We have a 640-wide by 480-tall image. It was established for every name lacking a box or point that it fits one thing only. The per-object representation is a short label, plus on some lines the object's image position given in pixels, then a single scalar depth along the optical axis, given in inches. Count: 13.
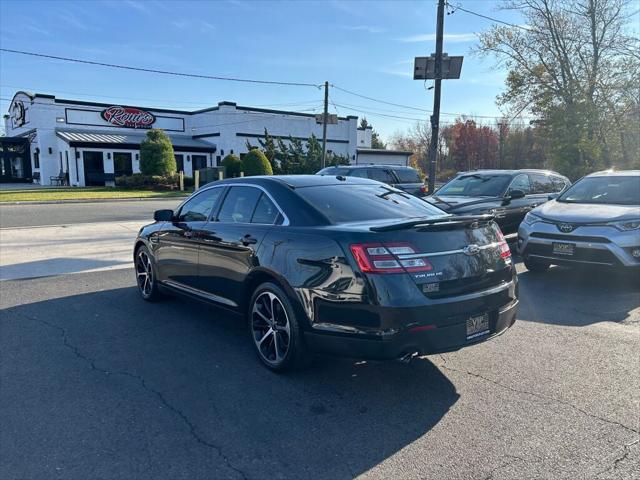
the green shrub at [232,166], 1358.3
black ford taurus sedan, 136.6
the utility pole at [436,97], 646.5
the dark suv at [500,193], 385.4
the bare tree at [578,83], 1045.2
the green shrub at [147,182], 1307.8
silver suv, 266.2
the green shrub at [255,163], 1333.7
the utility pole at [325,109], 1323.8
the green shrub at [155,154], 1314.0
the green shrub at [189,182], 1428.4
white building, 1459.2
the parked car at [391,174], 602.2
